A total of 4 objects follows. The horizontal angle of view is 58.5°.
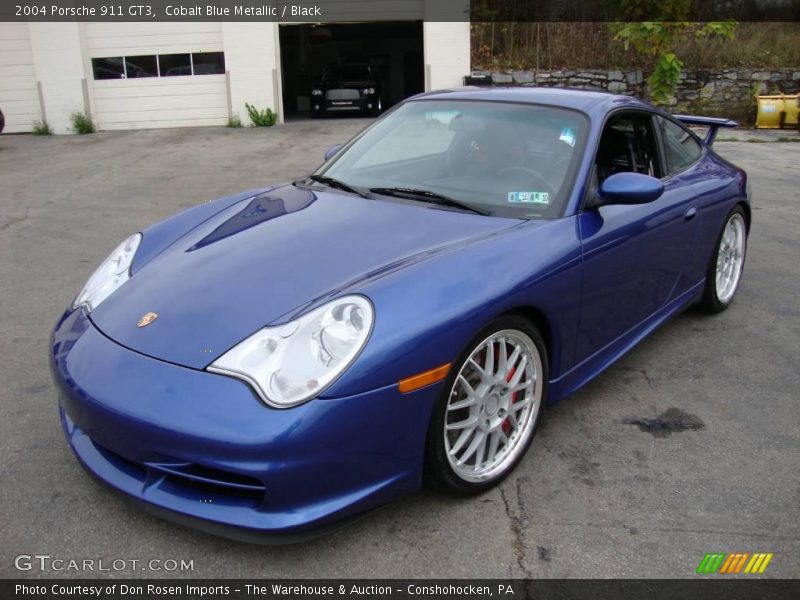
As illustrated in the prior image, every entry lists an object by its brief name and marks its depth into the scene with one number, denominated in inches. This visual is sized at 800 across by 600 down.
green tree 609.3
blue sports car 82.4
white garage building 649.6
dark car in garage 738.2
